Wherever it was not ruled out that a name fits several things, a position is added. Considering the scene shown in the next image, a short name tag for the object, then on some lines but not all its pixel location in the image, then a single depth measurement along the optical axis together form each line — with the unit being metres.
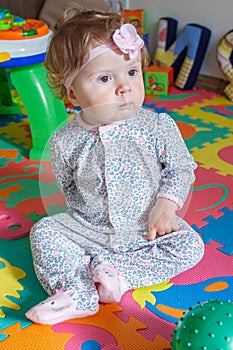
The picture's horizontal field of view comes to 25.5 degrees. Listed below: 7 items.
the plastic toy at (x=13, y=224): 1.18
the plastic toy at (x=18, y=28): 1.56
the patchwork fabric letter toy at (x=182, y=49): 2.18
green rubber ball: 0.67
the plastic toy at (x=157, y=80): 2.18
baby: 0.94
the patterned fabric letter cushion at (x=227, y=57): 2.06
